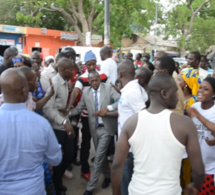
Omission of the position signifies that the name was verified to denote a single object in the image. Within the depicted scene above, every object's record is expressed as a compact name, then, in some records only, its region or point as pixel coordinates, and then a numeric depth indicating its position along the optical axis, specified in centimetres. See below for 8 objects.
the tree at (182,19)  2409
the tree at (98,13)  1667
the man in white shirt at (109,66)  550
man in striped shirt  394
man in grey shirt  330
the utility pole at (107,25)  893
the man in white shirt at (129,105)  269
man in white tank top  176
